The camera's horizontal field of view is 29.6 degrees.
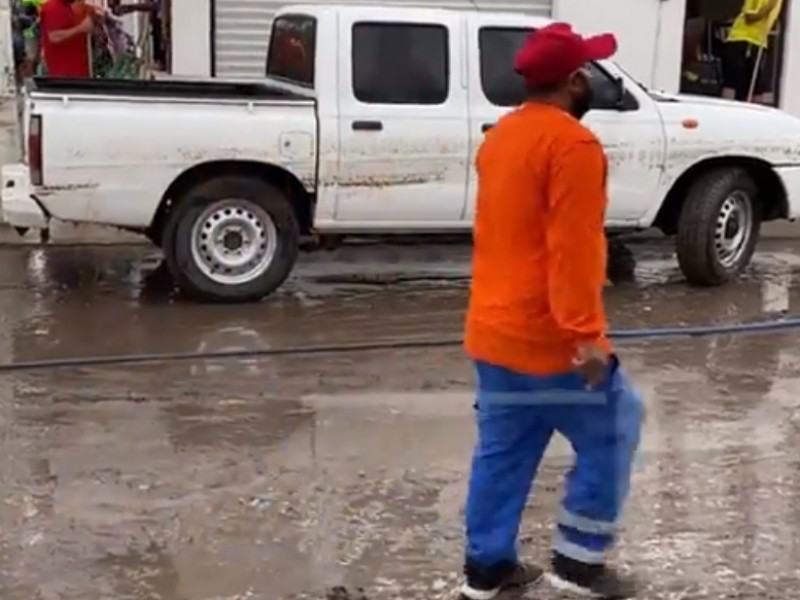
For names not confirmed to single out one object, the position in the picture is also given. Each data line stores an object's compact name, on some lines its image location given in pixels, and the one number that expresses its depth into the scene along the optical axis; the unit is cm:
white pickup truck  924
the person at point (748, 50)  1497
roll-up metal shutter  1450
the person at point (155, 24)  1532
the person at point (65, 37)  1326
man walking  441
